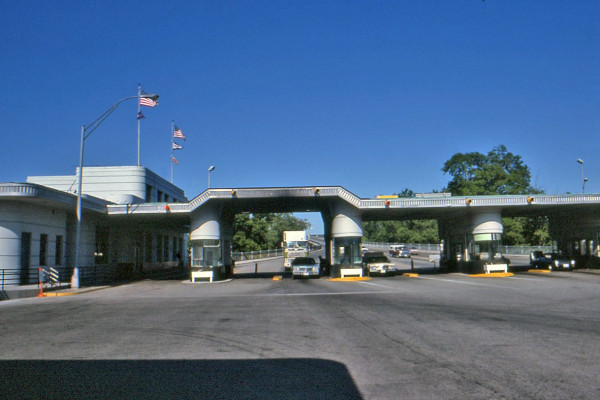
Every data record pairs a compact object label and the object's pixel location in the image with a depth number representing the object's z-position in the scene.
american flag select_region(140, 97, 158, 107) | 32.18
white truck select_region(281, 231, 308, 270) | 49.88
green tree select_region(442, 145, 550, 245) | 76.50
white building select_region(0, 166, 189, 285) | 25.89
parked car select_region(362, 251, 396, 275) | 35.56
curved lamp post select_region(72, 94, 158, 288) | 27.64
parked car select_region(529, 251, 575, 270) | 36.94
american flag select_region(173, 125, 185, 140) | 44.80
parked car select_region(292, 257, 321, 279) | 35.25
